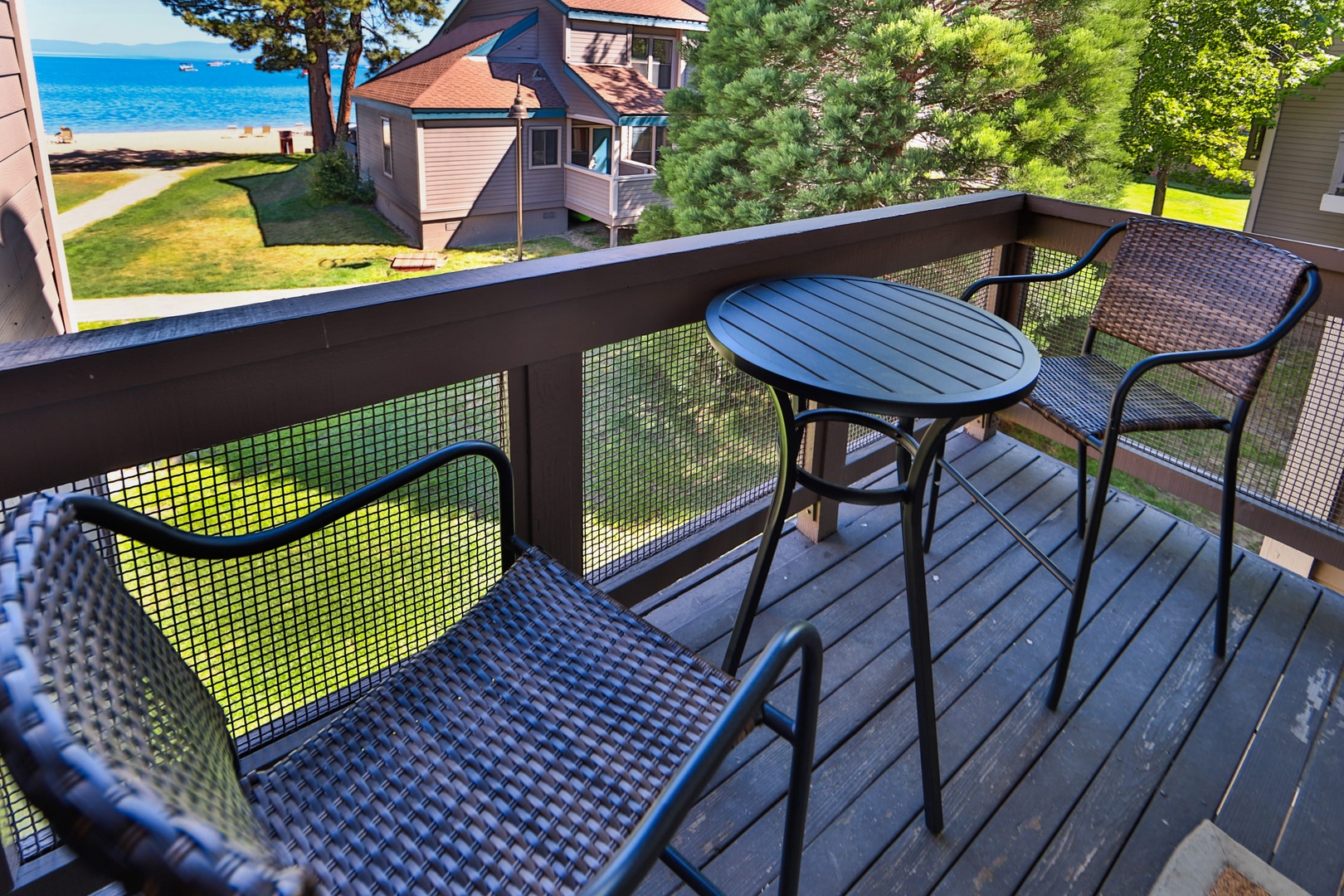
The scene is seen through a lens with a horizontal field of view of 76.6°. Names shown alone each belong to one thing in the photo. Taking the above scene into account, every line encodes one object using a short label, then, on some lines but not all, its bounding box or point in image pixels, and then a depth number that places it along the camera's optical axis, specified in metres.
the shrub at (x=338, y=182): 17.52
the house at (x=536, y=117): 13.84
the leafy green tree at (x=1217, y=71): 9.53
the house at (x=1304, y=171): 9.52
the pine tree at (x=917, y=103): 8.45
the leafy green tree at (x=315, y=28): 17.38
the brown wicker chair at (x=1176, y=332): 1.72
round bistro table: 1.30
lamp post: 11.27
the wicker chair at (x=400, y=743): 0.45
